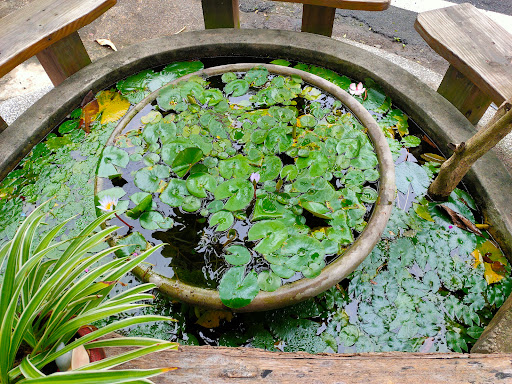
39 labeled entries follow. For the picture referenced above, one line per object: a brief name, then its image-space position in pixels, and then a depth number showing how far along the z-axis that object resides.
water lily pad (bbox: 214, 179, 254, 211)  1.39
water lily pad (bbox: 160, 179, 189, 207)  1.40
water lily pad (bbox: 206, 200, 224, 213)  1.41
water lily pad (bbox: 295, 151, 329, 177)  1.49
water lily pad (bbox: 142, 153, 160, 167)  1.55
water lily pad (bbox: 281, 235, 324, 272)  1.23
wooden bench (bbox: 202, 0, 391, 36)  2.10
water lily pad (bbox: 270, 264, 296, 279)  1.22
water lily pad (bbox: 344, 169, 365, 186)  1.51
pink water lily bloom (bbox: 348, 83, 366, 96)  1.90
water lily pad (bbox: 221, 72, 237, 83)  1.87
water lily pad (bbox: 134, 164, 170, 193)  1.46
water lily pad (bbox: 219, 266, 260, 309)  1.14
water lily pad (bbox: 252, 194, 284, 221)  1.36
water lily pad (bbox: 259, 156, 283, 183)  1.48
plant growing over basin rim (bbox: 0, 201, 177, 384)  0.75
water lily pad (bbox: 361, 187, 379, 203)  1.47
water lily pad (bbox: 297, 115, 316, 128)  1.72
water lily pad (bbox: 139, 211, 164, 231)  1.37
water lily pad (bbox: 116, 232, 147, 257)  1.27
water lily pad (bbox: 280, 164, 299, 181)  1.49
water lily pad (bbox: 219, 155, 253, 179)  1.48
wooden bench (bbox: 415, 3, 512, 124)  1.59
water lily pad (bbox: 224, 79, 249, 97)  1.82
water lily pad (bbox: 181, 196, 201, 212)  1.41
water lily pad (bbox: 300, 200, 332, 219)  1.35
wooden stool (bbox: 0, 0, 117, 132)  1.68
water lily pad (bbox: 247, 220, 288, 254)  1.28
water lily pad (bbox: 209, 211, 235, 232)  1.36
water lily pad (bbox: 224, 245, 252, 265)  1.27
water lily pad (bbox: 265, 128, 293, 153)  1.57
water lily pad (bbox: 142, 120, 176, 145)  1.62
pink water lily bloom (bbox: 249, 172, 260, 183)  1.39
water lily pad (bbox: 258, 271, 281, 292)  1.18
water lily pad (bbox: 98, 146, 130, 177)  1.48
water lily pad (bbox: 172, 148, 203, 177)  1.45
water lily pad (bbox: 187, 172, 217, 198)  1.41
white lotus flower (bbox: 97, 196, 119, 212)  1.32
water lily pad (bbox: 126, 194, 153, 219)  1.37
